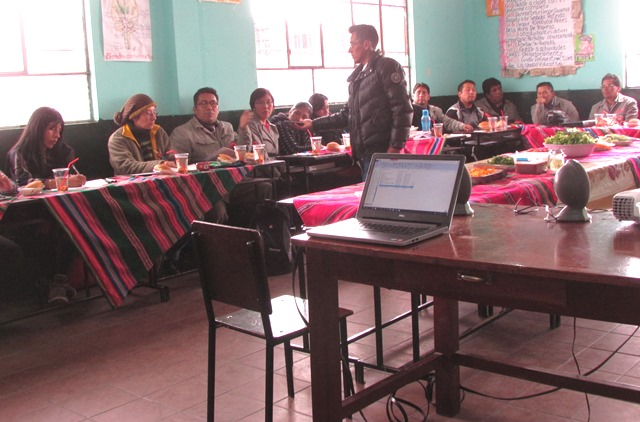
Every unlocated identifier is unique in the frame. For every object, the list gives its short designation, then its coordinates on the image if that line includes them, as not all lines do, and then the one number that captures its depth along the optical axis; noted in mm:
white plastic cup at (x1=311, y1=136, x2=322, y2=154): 5909
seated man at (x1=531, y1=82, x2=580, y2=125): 8133
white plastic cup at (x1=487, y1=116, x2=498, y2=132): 7156
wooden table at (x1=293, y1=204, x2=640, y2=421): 1750
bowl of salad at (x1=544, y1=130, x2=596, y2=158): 4277
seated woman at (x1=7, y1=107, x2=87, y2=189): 4488
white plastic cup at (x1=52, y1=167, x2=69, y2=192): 4078
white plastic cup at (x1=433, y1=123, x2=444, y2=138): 6355
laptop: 2186
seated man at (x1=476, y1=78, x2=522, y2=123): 8797
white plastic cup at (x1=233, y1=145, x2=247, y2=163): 5023
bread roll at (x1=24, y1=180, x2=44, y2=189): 3928
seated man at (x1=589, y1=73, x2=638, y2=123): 7508
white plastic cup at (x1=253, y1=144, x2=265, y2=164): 5034
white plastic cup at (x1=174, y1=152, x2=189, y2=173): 4633
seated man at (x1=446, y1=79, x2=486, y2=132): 8195
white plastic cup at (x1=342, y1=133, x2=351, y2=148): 6360
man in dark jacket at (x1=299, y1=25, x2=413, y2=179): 4441
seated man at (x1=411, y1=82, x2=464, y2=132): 7785
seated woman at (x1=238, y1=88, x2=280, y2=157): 5926
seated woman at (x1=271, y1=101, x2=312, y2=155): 6344
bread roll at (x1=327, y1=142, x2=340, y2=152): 6023
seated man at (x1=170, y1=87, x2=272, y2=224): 5336
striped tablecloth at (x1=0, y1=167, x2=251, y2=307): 4016
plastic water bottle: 7156
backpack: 5062
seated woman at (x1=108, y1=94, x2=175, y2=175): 4938
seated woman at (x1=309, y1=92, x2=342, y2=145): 6918
